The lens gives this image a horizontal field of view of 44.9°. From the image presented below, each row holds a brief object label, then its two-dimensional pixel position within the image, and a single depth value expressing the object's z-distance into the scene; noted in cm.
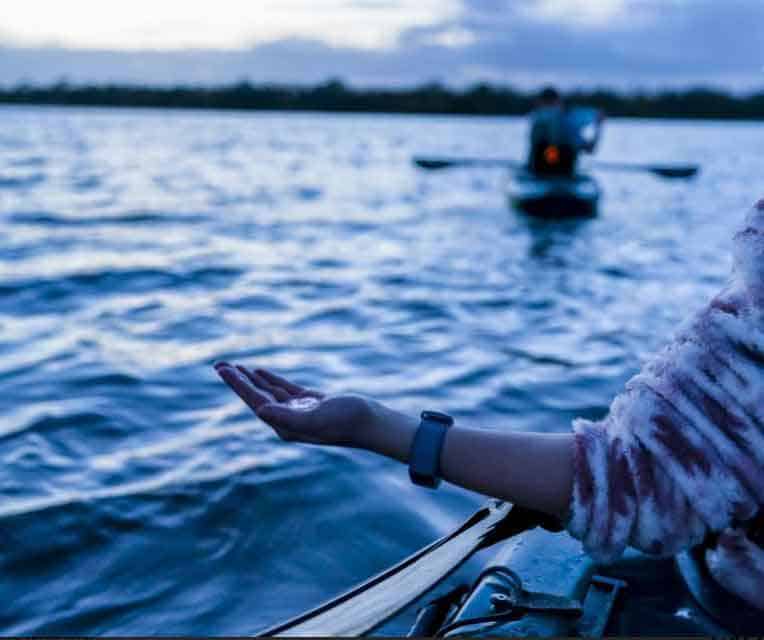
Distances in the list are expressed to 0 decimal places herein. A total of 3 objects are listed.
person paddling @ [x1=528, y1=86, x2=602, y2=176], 1534
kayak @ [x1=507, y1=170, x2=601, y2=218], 1507
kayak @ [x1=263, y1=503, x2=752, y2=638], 196
